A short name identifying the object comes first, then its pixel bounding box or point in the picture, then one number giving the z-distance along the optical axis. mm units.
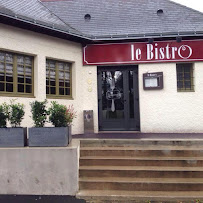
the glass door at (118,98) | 9297
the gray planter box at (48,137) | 5426
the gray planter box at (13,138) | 5480
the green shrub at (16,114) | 5590
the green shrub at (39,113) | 5627
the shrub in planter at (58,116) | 5602
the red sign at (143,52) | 8938
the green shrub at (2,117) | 5598
